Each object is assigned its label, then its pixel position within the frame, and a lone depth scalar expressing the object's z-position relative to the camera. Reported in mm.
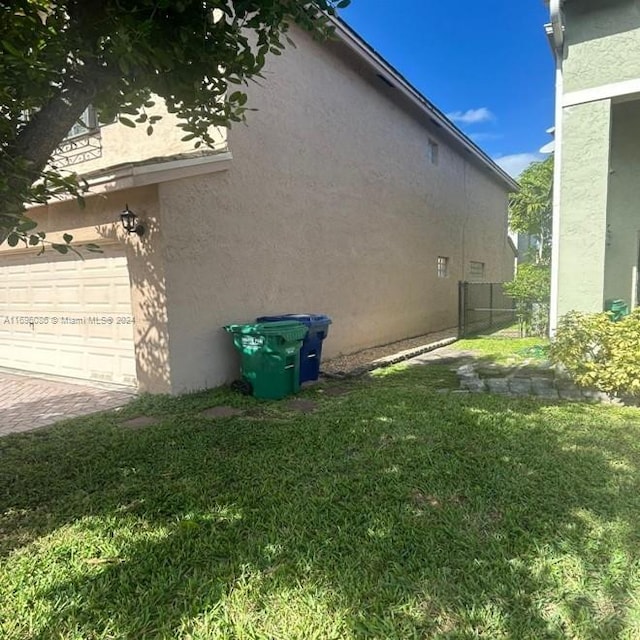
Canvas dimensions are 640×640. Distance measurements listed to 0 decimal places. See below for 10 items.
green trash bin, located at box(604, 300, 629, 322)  8127
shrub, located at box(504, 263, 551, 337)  12516
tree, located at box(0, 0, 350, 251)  3182
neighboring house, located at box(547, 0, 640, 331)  6715
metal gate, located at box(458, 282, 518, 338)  14341
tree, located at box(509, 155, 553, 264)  15076
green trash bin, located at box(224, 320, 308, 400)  6910
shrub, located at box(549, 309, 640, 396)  6016
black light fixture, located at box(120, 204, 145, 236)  6867
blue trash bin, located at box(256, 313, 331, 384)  7887
